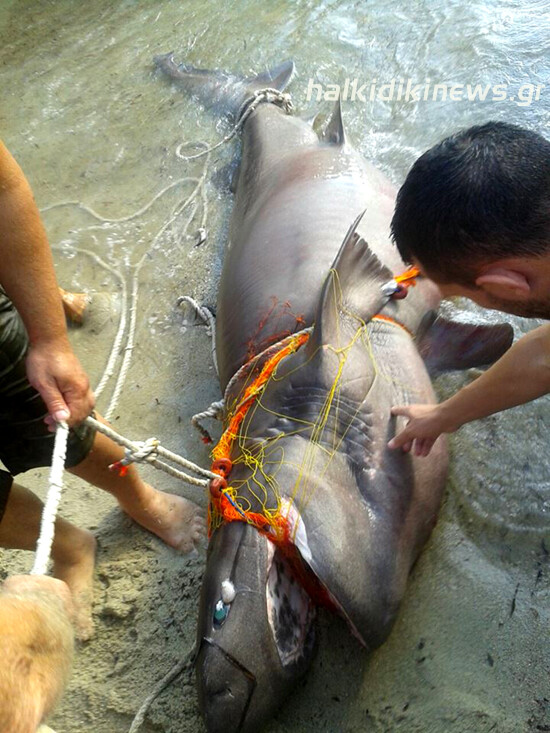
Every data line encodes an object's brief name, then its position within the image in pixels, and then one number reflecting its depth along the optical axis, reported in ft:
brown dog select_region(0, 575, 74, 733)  3.62
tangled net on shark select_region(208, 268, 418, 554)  6.84
